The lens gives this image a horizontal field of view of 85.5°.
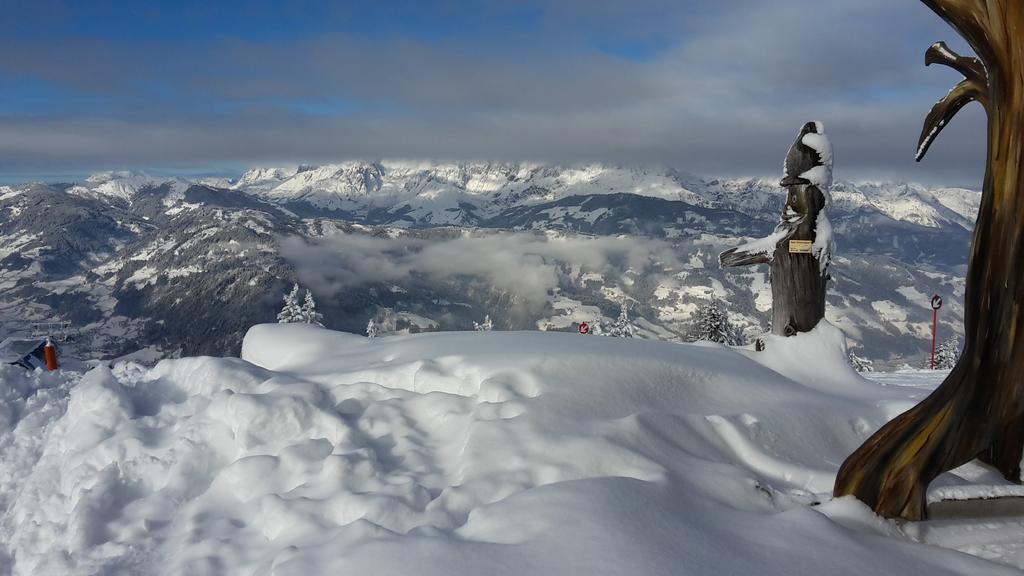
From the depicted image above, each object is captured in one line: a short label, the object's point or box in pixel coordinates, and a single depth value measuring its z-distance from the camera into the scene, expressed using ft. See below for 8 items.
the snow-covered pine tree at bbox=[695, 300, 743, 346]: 92.63
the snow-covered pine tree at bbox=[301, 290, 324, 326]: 132.05
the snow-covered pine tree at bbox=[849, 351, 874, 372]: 132.24
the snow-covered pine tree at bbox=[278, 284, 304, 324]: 135.52
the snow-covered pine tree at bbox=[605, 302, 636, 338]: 131.95
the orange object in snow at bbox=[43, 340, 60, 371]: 35.09
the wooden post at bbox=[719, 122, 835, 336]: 25.08
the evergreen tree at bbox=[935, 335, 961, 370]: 108.06
